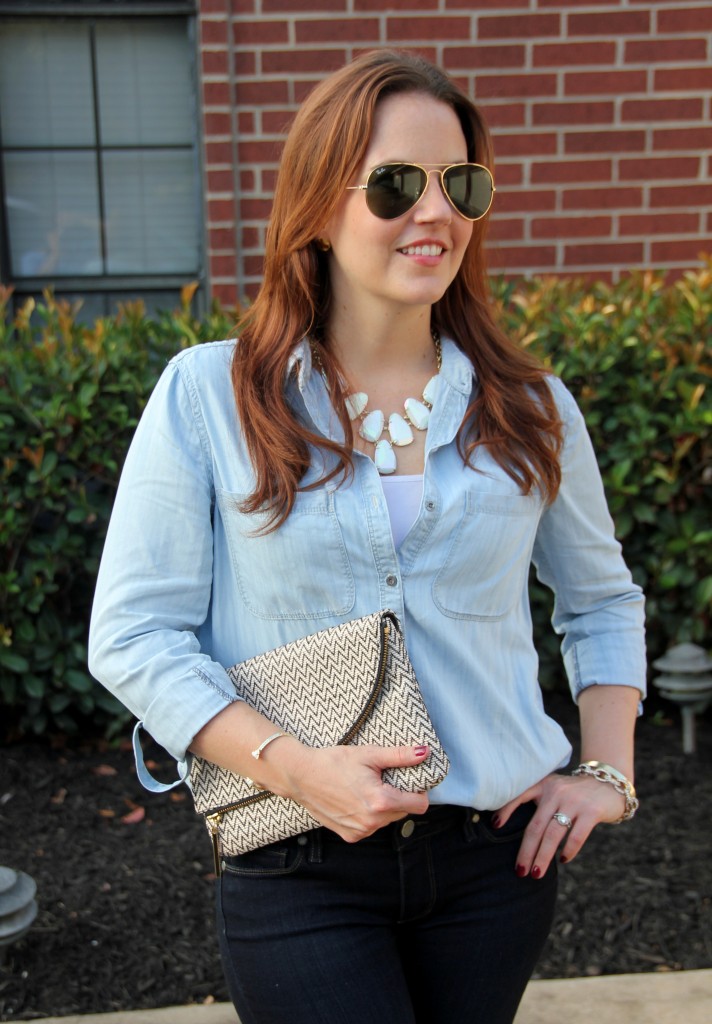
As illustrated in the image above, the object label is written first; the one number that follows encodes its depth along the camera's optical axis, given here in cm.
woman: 161
